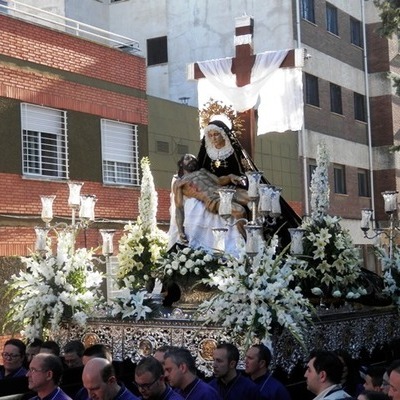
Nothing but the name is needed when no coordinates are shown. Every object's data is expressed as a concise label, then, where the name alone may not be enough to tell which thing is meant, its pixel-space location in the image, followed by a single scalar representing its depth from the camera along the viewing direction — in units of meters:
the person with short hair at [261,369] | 7.75
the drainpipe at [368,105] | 32.16
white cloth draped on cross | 13.33
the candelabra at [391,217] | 13.61
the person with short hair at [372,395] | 5.30
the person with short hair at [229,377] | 7.56
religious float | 10.03
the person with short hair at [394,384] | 5.69
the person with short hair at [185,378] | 6.76
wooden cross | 13.36
